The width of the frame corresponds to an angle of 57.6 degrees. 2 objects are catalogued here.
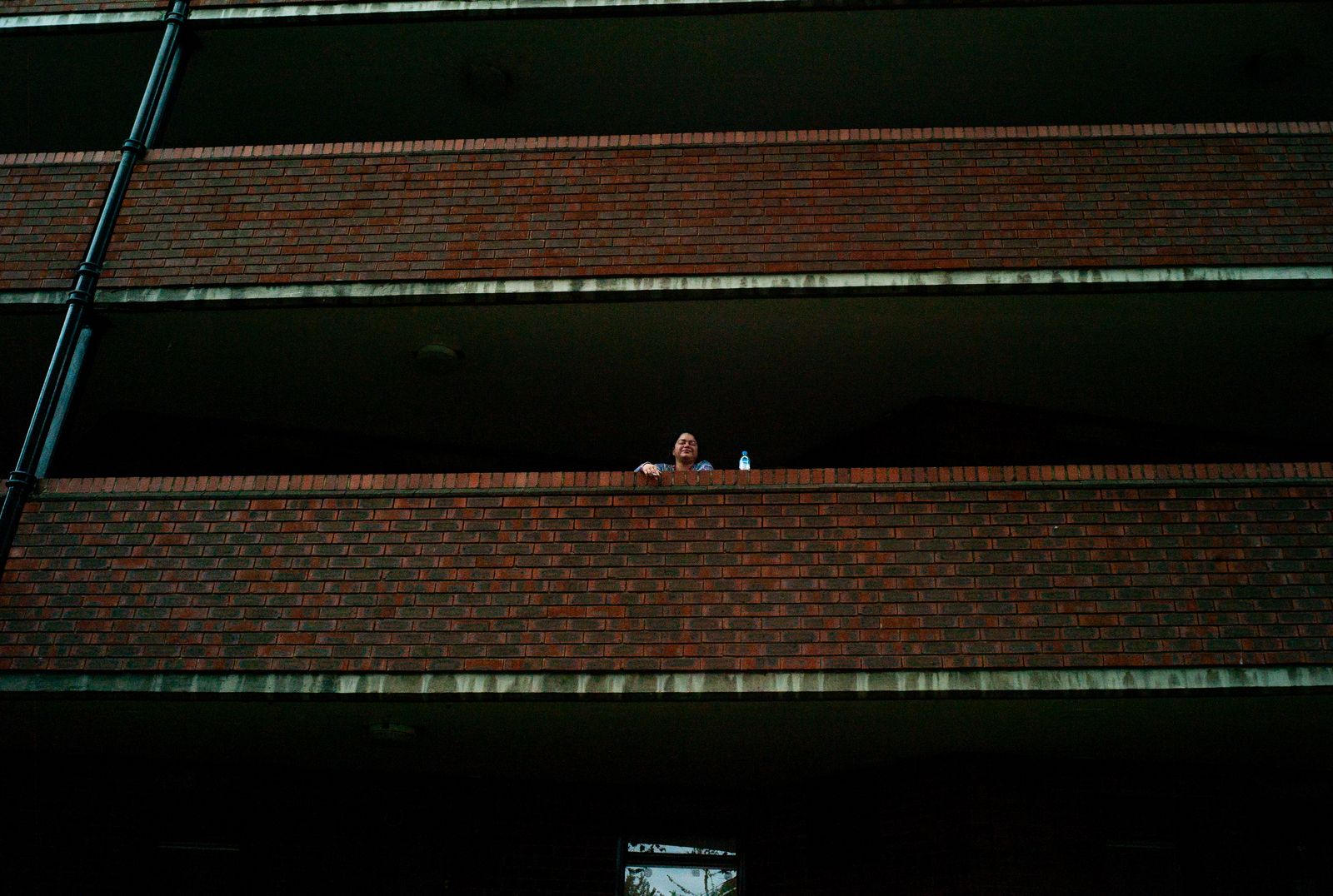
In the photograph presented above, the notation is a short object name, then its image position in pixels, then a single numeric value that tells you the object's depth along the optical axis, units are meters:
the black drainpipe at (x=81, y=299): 7.79
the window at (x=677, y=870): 9.25
